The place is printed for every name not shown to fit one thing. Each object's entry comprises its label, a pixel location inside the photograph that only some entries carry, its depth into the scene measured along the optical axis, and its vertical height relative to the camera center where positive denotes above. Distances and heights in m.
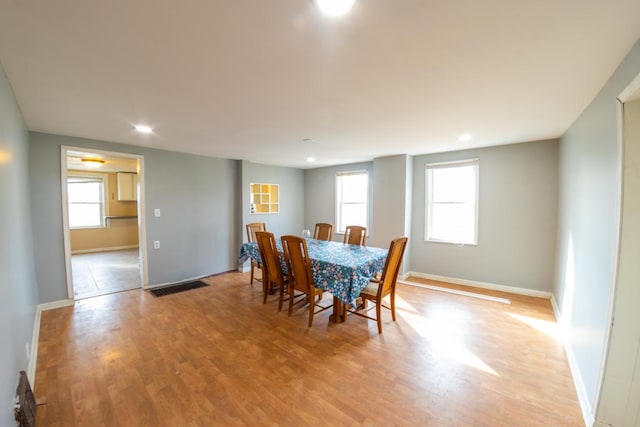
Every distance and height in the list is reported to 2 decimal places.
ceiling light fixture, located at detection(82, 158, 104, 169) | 4.90 +0.85
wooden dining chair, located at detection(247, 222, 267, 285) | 4.67 -0.44
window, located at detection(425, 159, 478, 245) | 4.26 +0.06
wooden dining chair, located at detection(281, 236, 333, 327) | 2.80 -0.73
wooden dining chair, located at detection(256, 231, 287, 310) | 3.19 -0.76
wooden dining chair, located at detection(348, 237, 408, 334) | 2.67 -0.85
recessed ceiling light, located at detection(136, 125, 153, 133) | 2.92 +0.90
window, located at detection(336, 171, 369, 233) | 5.60 +0.15
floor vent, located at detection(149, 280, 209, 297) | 3.94 -1.35
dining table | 2.58 -0.69
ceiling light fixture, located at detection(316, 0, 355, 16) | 1.08 +0.86
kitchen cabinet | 7.09 +0.52
